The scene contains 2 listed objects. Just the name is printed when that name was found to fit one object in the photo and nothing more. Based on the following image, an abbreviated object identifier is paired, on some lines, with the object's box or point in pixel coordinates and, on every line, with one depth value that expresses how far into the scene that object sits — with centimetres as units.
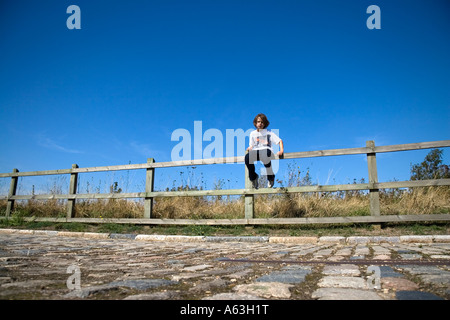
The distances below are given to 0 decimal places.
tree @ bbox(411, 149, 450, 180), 1014
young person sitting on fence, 648
